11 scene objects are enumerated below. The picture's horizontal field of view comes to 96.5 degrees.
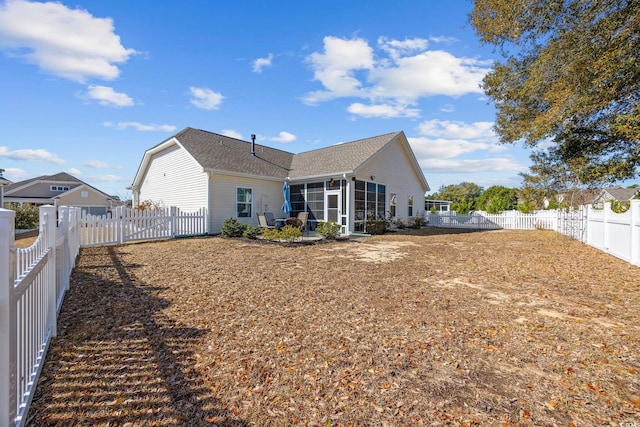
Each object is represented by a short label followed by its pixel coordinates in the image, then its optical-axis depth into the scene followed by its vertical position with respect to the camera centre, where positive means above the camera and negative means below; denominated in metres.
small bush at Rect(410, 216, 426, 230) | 19.18 -0.89
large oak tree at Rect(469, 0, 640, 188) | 7.52 +4.05
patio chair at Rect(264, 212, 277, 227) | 14.51 -0.48
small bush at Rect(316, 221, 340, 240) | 12.67 -0.92
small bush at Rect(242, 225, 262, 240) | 12.10 -1.01
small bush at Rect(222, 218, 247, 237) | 12.39 -0.82
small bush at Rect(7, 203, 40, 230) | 17.78 -0.50
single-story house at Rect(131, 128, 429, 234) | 13.84 +1.63
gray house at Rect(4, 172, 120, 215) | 30.78 +1.82
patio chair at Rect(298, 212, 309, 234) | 14.54 -0.45
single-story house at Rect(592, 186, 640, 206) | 46.47 +2.75
